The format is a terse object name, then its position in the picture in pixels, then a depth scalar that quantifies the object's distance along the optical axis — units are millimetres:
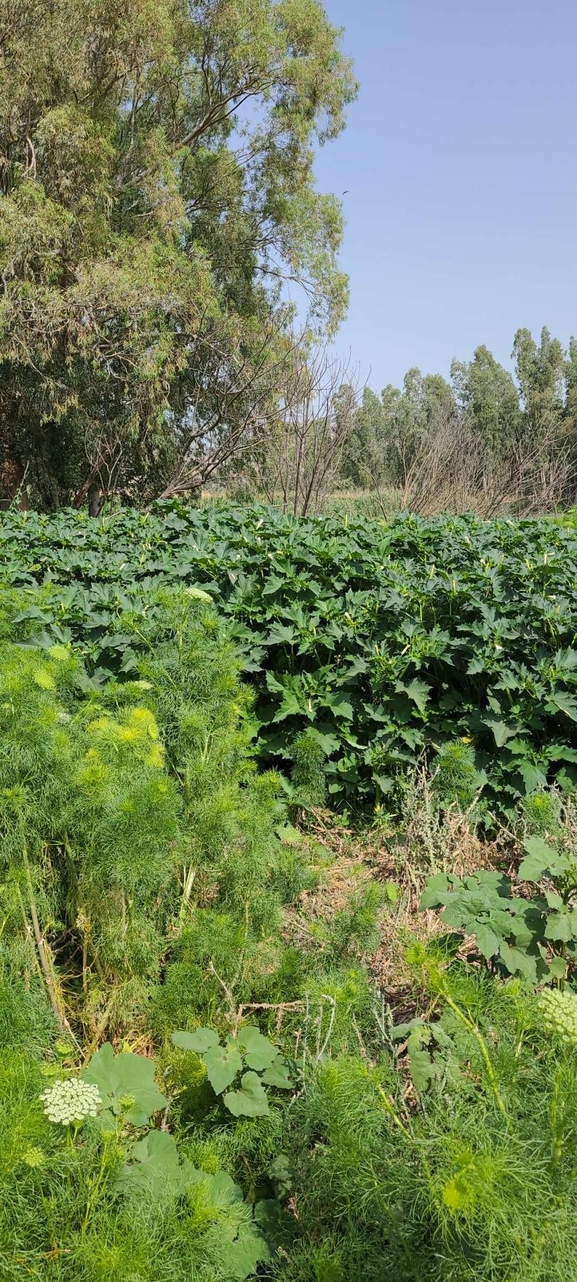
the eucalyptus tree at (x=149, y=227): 10914
